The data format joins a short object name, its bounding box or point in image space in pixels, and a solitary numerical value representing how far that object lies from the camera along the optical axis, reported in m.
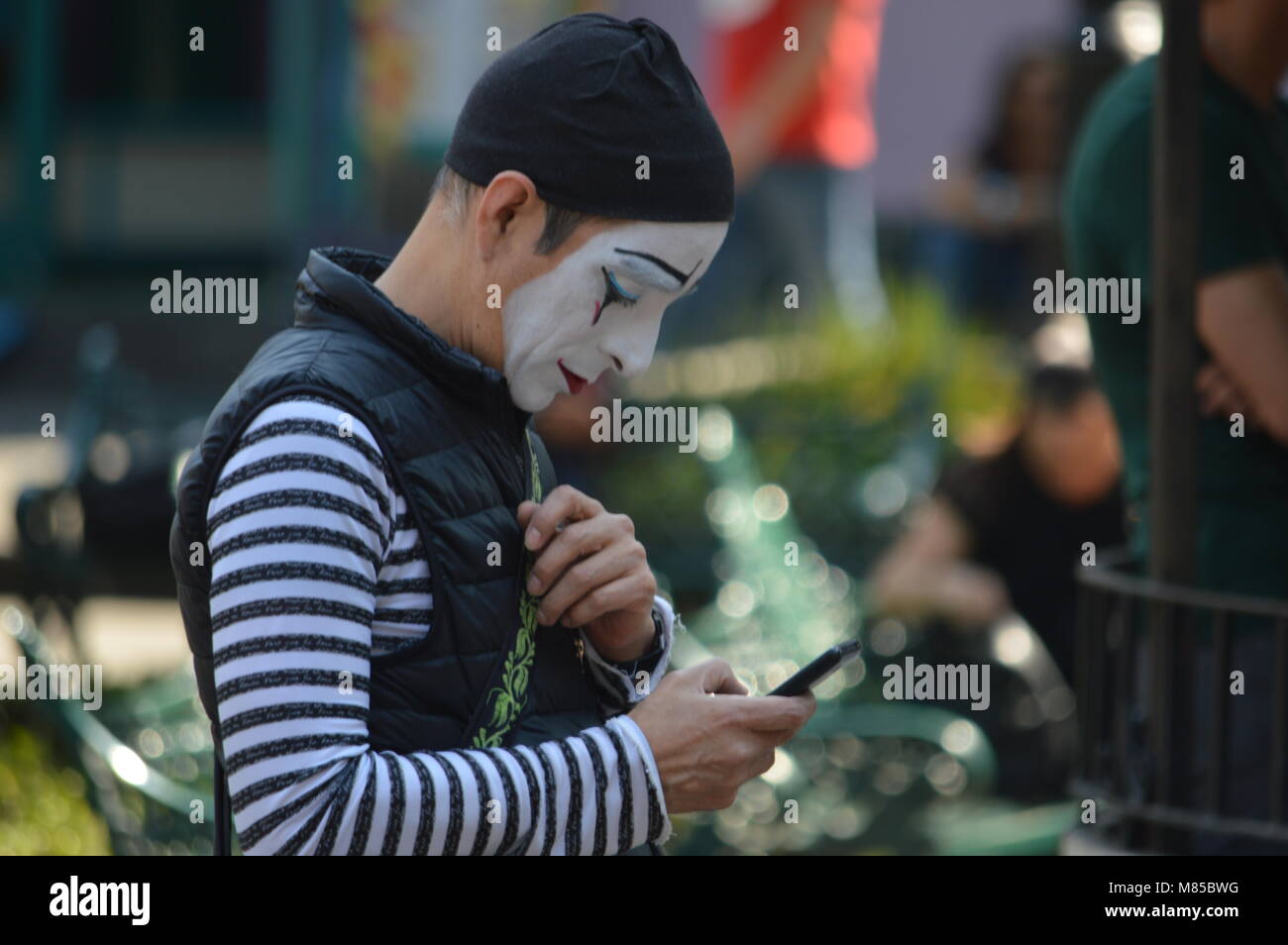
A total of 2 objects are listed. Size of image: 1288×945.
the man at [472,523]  3.19
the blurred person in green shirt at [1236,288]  5.44
